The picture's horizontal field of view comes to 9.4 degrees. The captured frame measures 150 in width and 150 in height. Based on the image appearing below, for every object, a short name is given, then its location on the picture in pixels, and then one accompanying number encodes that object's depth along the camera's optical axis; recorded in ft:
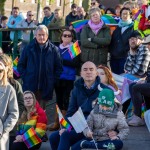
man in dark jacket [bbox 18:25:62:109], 50.47
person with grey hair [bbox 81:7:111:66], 54.37
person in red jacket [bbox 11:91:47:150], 45.10
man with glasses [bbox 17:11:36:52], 76.46
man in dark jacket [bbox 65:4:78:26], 72.62
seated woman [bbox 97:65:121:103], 45.69
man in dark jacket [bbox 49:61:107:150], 40.86
